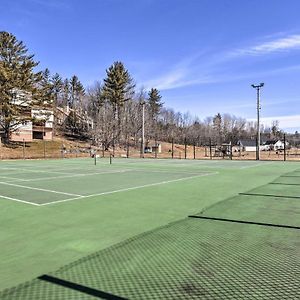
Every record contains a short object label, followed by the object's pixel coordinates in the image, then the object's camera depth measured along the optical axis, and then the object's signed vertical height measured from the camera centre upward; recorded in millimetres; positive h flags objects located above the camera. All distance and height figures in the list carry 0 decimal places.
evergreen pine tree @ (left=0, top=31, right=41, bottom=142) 40062 +7177
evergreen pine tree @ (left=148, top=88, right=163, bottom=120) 87000 +11570
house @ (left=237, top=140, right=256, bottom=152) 90388 +548
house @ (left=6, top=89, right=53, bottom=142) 42719 +3029
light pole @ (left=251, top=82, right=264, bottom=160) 28961 +3350
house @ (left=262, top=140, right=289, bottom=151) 95700 +595
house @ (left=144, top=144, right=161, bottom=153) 50875 -454
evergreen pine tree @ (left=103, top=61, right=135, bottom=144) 59781 +10321
